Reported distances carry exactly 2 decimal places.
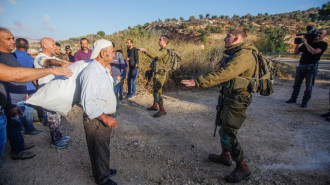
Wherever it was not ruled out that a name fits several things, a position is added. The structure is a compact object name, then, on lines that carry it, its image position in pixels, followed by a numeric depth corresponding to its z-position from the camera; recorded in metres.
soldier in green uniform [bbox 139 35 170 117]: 4.33
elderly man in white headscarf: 1.69
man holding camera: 4.31
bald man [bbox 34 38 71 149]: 2.95
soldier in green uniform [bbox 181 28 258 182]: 2.01
